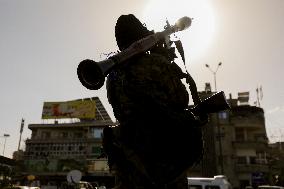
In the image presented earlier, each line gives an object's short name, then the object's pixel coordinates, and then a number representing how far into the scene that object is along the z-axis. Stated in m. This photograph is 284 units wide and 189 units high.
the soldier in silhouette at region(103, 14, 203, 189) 2.51
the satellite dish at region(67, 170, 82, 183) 17.00
